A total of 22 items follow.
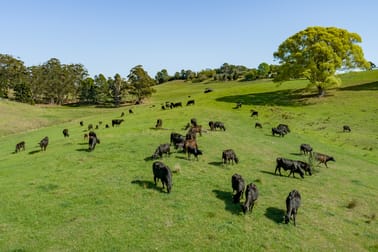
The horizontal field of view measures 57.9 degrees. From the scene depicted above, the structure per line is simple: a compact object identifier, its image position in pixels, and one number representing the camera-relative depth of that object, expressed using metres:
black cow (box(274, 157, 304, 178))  23.25
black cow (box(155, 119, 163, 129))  40.54
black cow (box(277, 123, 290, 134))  41.19
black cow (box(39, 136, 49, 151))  31.80
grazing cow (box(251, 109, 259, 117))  54.71
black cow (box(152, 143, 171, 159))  24.24
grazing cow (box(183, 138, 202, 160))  24.55
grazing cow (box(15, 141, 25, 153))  34.62
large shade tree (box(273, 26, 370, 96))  63.34
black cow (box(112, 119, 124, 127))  47.49
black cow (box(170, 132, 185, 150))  27.12
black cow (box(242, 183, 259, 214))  16.89
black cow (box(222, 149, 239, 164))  24.20
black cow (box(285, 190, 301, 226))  16.52
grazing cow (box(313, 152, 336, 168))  27.47
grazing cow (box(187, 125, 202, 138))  31.81
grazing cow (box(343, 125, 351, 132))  45.56
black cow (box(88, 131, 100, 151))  27.70
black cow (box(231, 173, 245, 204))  17.92
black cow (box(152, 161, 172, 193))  18.69
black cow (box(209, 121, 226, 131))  39.22
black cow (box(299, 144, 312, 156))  30.92
